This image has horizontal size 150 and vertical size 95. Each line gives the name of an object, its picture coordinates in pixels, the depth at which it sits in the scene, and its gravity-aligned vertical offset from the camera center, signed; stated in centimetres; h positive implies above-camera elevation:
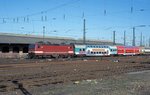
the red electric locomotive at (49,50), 6200 +44
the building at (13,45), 7263 +176
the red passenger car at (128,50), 8606 +63
